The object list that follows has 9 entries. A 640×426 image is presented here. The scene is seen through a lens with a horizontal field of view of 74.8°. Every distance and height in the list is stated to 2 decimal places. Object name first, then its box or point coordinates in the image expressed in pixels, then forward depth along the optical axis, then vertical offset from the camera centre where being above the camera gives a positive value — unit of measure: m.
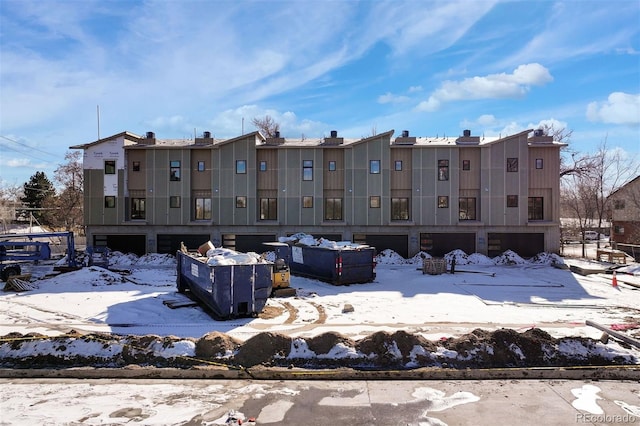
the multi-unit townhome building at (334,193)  30.19 +1.19
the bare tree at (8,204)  53.60 +1.04
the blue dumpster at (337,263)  18.94 -2.56
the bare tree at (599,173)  41.12 +3.49
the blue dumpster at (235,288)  12.29 -2.37
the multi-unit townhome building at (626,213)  36.66 -0.47
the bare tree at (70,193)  54.59 +2.27
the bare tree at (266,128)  53.64 +10.77
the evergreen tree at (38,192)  63.94 +2.86
